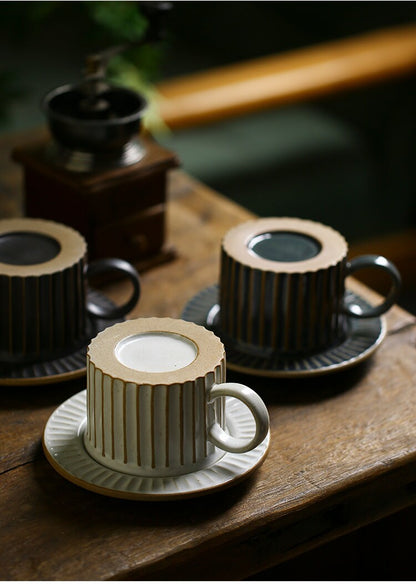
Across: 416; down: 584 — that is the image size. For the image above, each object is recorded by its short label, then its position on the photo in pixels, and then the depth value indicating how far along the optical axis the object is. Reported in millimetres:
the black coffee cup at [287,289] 1077
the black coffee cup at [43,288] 1056
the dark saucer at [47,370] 1057
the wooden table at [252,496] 933
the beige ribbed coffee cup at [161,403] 942
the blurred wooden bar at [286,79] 1867
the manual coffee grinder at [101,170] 1199
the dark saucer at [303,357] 1081
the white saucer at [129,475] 954
